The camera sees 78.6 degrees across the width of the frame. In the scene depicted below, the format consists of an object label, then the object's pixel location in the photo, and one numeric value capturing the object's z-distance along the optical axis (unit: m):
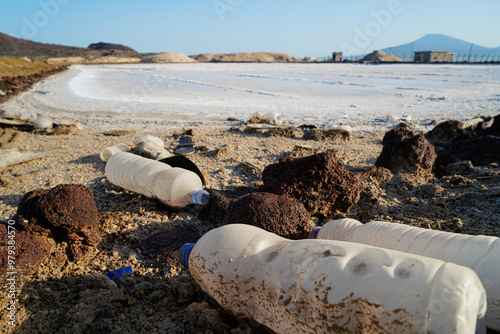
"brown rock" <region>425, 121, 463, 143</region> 7.25
